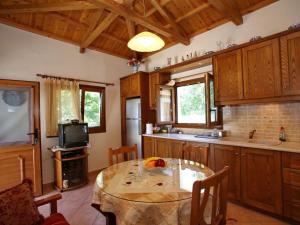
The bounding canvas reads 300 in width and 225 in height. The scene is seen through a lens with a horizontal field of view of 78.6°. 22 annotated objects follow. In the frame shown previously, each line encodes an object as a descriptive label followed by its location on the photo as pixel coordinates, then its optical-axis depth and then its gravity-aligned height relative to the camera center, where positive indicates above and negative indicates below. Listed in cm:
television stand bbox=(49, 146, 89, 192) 330 -95
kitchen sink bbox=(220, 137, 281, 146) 243 -40
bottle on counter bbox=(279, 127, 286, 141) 257 -32
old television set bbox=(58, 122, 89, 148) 332 -33
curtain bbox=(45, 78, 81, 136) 354 +31
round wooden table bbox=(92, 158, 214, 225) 121 -56
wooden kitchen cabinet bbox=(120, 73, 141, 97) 421 +73
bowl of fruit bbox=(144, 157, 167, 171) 184 -50
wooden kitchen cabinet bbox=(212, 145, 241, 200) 254 -71
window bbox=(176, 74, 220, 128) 324 +20
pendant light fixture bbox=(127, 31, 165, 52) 202 +85
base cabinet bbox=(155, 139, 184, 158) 332 -63
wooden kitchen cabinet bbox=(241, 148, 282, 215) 219 -84
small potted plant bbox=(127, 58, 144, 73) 461 +133
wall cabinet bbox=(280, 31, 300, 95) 221 +61
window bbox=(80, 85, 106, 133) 416 +23
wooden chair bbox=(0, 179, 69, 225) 131 -67
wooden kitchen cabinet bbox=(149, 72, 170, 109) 406 +75
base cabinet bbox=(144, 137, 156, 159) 388 -68
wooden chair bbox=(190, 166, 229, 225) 104 -55
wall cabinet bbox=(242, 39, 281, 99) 238 +59
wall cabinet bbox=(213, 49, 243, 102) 274 +59
